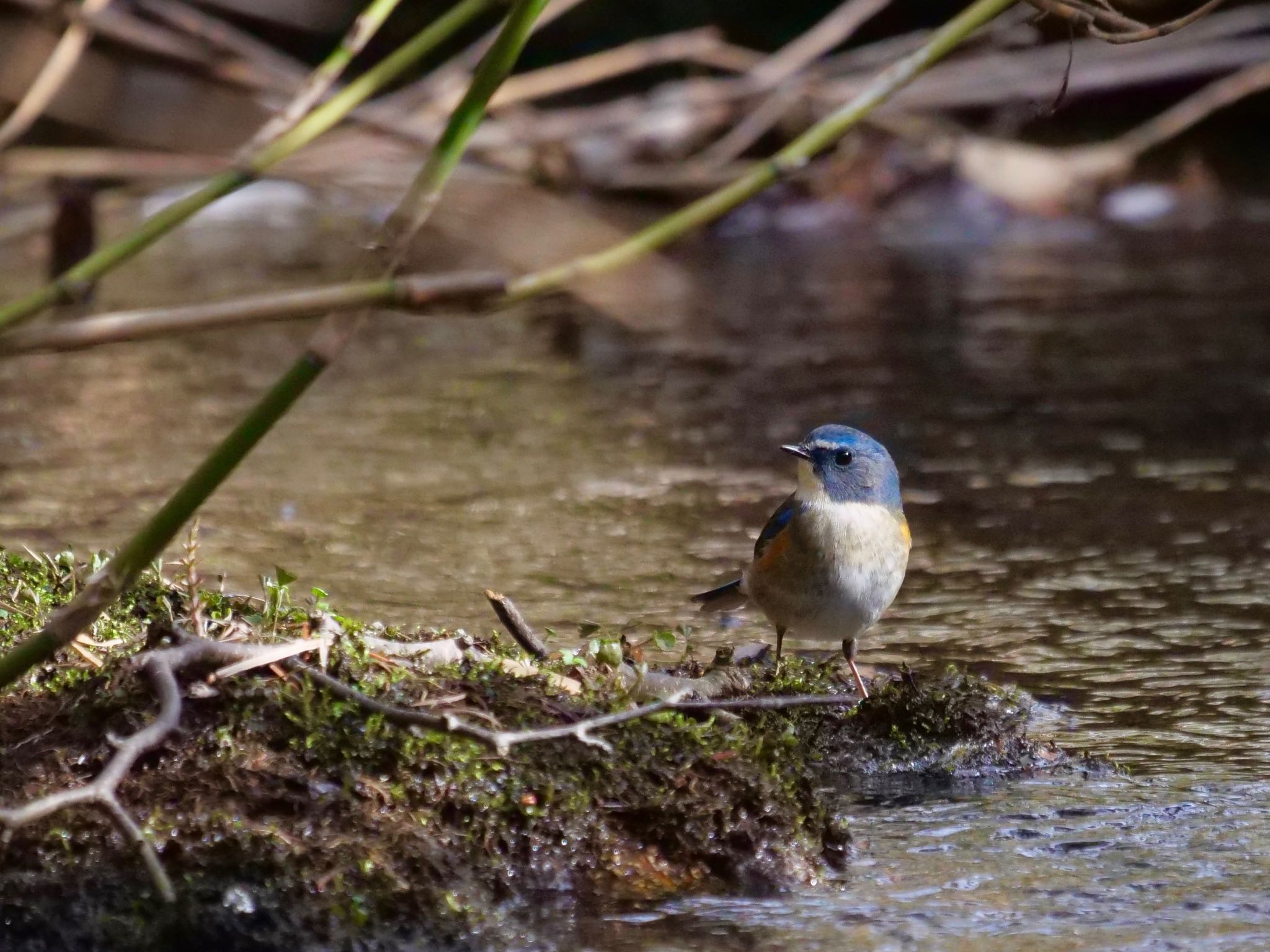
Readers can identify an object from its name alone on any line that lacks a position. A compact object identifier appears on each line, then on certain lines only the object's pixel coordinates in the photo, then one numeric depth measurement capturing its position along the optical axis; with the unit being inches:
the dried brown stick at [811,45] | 653.9
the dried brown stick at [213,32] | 265.6
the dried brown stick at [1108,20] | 202.8
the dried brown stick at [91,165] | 181.3
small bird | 375.2
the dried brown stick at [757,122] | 782.5
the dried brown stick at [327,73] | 183.5
